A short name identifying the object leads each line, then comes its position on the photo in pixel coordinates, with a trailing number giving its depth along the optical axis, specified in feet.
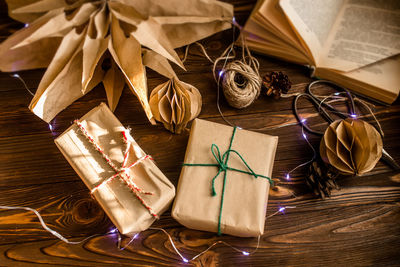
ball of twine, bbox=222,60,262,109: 3.19
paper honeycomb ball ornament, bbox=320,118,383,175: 2.95
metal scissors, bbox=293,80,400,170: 3.51
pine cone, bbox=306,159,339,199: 3.16
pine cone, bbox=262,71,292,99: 3.41
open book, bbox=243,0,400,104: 3.37
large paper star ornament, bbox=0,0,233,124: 2.80
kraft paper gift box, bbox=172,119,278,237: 2.84
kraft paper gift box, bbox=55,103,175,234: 2.77
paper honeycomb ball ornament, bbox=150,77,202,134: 2.97
